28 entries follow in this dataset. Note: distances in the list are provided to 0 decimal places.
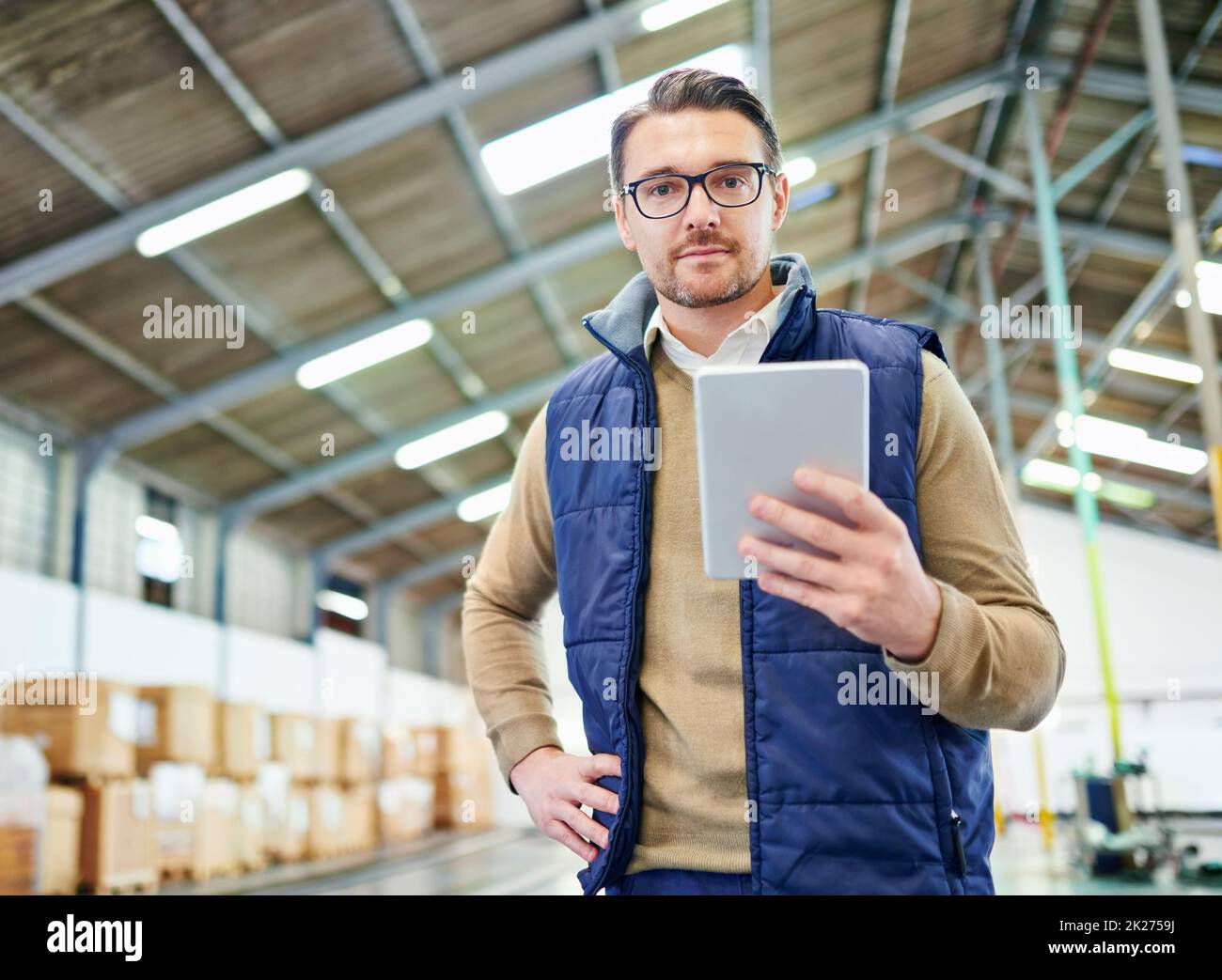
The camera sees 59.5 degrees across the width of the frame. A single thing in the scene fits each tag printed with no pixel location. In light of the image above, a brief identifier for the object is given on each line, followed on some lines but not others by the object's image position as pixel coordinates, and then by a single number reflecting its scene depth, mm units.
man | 1299
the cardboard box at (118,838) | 9352
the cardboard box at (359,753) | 15352
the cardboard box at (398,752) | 16609
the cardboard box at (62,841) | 8641
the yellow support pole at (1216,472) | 6898
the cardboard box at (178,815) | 10781
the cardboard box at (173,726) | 11016
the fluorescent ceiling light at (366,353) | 12102
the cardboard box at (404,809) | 16594
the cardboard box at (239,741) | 12328
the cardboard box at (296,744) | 13711
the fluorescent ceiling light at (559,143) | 9867
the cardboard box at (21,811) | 8023
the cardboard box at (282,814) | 13234
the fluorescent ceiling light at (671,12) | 8984
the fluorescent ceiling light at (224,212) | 9070
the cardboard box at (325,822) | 14281
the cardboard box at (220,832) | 11516
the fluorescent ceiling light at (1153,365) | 17312
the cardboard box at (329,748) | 14656
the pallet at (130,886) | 9227
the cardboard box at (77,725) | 9242
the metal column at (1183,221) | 7066
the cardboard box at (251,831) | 12453
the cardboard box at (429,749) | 18094
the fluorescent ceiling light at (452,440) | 15211
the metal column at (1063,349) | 9941
